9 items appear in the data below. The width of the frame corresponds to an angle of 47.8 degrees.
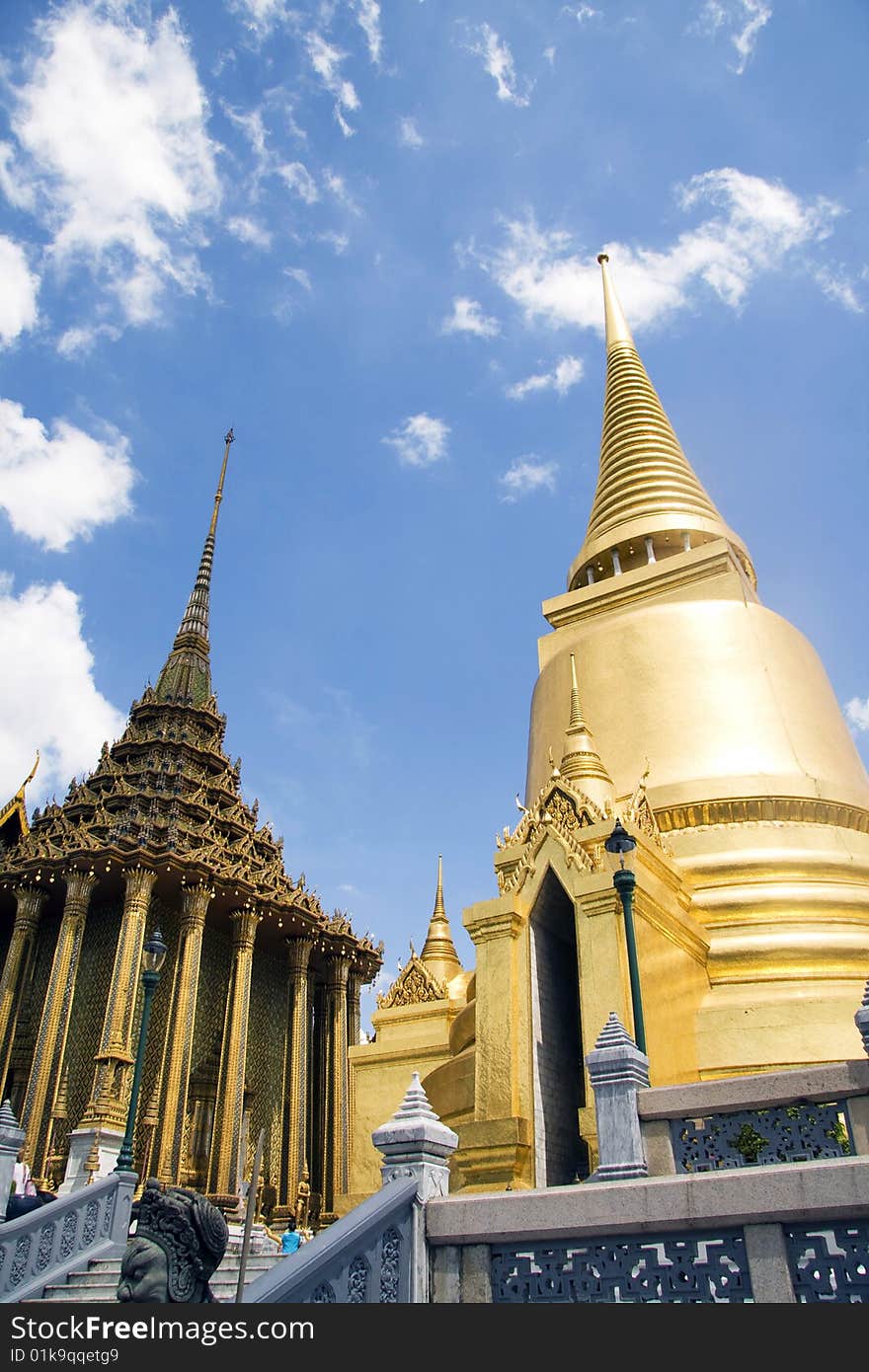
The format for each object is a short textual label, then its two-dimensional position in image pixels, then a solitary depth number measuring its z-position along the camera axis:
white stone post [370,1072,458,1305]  5.78
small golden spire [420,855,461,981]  20.34
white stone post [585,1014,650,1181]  6.57
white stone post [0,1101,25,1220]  11.75
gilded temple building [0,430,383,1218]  22.58
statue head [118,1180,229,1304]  4.54
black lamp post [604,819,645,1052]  8.98
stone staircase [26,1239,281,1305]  9.77
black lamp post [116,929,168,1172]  11.95
